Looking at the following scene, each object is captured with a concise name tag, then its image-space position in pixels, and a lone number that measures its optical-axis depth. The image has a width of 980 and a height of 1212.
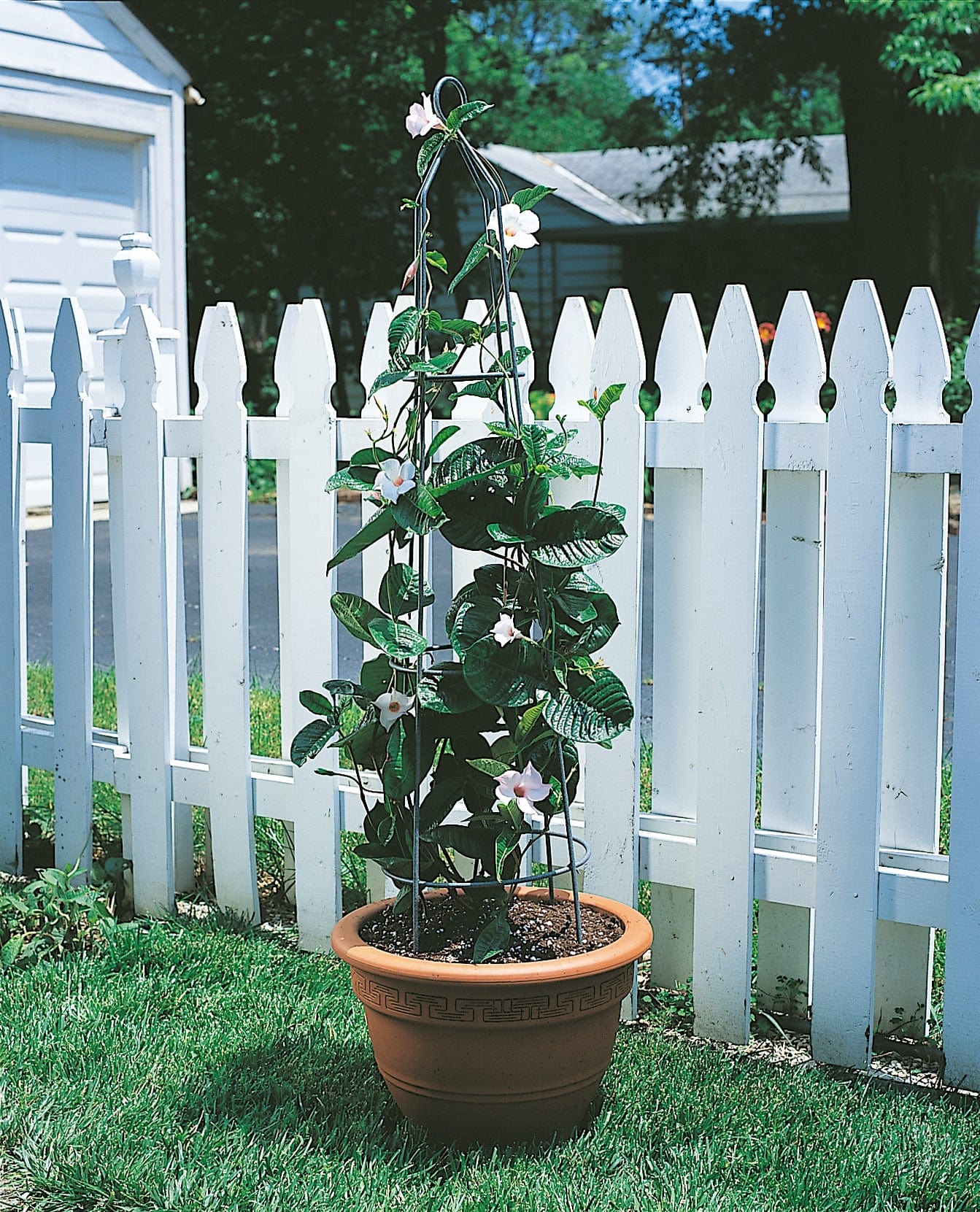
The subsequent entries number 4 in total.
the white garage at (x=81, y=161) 9.51
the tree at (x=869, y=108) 12.98
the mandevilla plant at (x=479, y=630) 2.36
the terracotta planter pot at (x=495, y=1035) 2.27
